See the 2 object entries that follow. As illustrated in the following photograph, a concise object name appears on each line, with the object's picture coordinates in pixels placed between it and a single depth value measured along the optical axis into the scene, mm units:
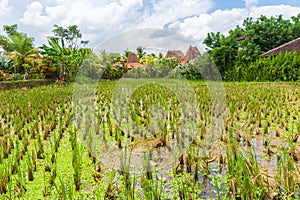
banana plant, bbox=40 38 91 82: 17364
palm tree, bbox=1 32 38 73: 18875
